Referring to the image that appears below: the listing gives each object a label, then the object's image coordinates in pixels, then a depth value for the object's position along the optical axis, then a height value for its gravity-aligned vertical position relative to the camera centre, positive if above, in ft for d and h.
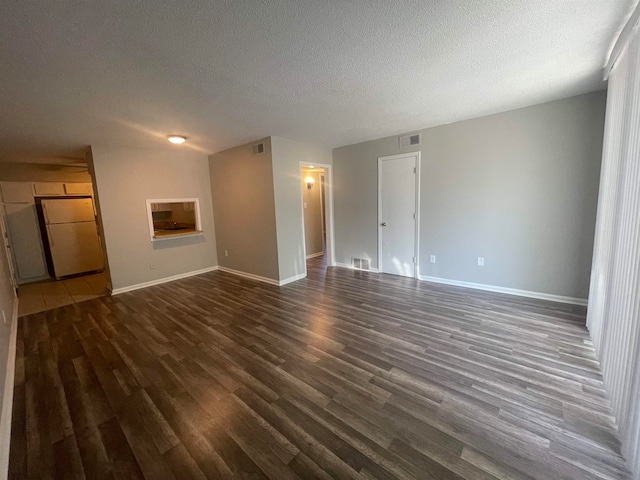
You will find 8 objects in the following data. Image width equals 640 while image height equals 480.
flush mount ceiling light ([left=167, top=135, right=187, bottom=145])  12.82 +3.75
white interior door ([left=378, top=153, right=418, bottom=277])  14.93 -0.53
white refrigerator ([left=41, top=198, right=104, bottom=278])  17.72 -1.22
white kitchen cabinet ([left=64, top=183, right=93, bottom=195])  19.03 +2.17
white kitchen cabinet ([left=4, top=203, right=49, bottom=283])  17.13 -1.42
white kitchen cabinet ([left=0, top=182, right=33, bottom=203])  16.71 +1.87
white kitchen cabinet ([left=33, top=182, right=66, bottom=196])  17.84 +2.17
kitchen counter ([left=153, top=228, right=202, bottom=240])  16.04 -1.24
